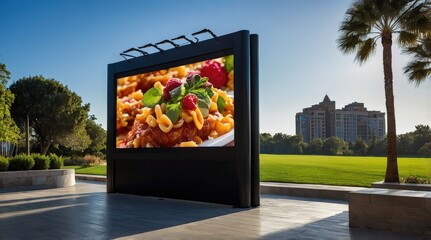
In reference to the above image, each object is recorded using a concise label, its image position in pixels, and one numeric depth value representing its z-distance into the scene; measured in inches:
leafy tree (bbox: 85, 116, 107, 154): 1889.8
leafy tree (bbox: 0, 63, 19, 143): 856.3
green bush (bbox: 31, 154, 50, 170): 750.5
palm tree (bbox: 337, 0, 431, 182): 535.8
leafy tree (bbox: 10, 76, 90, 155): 1471.5
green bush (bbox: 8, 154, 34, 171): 723.8
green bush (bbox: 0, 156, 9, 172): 705.6
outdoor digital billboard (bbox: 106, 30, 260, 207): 454.0
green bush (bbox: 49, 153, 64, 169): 773.0
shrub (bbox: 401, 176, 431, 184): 523.3
